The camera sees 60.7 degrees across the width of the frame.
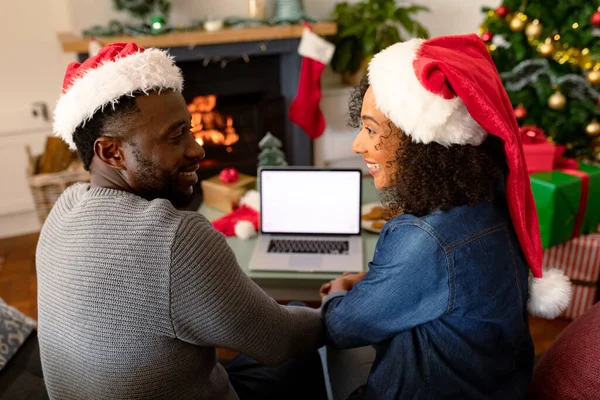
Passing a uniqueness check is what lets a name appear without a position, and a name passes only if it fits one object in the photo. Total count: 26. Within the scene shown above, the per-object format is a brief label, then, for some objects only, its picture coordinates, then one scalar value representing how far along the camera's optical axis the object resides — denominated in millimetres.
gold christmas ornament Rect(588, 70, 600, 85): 2568
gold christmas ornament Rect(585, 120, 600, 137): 2658
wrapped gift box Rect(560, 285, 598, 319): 2326
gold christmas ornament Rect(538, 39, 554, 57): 2680
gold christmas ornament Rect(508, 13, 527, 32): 2715
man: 950
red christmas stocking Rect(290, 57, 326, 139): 3445
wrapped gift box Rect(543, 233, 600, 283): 2318
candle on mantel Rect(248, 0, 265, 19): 3410
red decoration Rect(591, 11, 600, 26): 2459
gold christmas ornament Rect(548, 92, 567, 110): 2617
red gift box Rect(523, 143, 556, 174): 2324
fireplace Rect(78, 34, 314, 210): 3422
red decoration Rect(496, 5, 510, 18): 2775
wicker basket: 2848
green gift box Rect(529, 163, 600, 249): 2238
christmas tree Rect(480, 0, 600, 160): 2594
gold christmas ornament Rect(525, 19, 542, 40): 2670
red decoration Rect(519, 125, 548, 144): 2393
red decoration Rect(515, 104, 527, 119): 2680
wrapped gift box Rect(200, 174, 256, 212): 2090
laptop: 1827
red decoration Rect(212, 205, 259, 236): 1905
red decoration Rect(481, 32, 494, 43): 2830
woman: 1031
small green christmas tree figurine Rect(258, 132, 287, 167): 2535
